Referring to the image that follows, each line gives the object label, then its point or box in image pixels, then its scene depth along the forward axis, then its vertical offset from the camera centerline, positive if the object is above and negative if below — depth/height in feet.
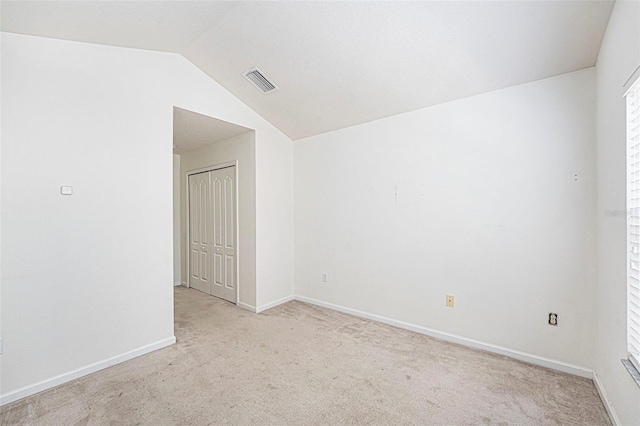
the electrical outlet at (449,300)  9.25 -2.93
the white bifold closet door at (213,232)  13.41 -1.12
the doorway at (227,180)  11.79 +1.49
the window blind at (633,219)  4.92 -0.17
